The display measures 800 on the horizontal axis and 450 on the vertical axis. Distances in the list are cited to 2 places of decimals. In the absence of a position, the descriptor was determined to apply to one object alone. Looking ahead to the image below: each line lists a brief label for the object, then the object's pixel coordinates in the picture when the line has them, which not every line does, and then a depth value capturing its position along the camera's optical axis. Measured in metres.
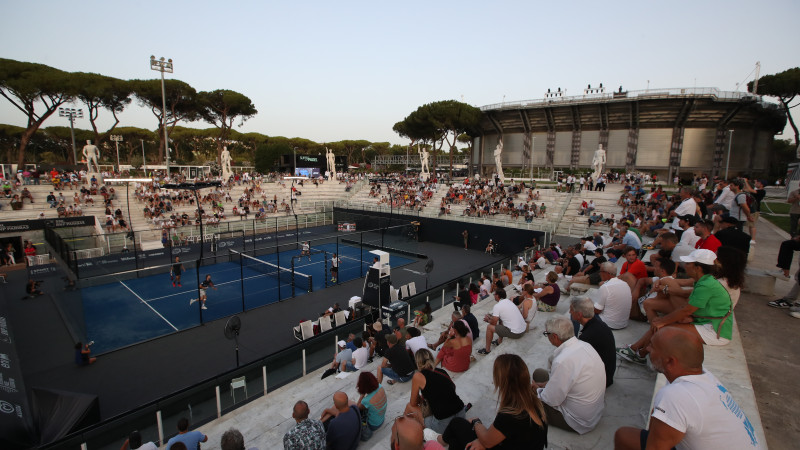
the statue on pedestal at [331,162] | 47.02
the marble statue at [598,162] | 31.12
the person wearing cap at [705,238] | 5.97
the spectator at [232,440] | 4.17
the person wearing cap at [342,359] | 8.03
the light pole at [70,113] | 35.61
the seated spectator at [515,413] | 2.82
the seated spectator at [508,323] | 7.18
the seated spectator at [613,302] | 5.78
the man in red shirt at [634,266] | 6.76
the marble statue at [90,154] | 31.70
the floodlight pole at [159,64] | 29.25
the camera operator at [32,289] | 16.07
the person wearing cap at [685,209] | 9.50
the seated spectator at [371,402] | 5.02
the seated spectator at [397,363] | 6.49
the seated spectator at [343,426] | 4.41
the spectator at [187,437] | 5.21
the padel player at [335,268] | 18.28
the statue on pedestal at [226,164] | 37.16
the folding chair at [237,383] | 7.66
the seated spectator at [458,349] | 6.03
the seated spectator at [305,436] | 4.12
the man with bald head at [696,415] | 2.15
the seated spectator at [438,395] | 4.12
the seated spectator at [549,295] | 8.53
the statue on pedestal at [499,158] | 38.47
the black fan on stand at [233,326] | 9.09
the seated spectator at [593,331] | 4.09
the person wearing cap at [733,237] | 6.29
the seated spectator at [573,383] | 3.59
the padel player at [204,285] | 14.13
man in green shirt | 4.07
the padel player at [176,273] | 17.73
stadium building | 47.81
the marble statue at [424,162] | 41.52
